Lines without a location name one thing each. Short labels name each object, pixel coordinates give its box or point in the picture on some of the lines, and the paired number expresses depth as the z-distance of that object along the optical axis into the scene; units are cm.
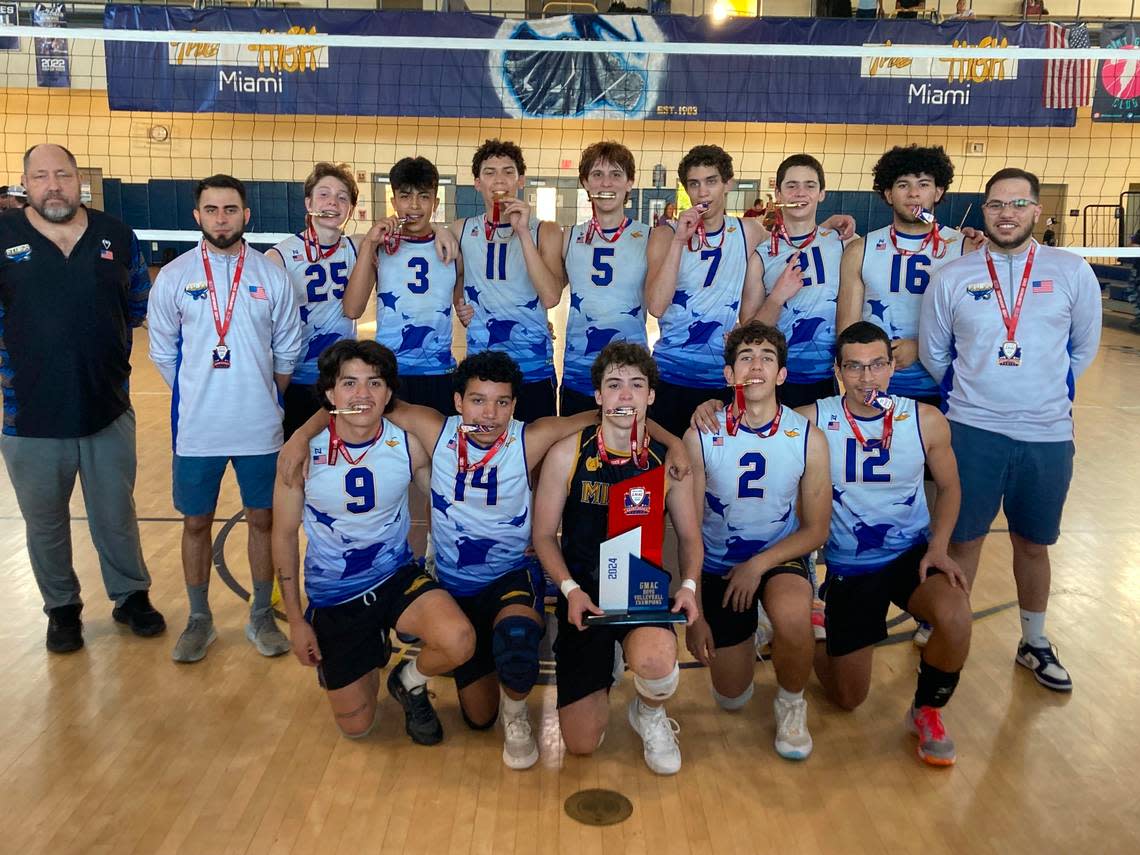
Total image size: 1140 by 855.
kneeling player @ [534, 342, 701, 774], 315
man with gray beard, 379
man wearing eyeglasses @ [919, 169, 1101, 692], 361
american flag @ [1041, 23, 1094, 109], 1327
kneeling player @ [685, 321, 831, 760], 329
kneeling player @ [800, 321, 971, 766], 342
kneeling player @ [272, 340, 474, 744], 326
